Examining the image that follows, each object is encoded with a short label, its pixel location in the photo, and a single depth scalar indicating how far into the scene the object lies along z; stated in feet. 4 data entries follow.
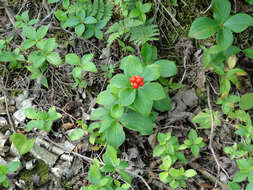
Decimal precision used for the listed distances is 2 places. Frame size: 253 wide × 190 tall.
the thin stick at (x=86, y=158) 7.34
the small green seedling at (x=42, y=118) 7.32
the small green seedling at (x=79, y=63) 7.96
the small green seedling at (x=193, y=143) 7.11
